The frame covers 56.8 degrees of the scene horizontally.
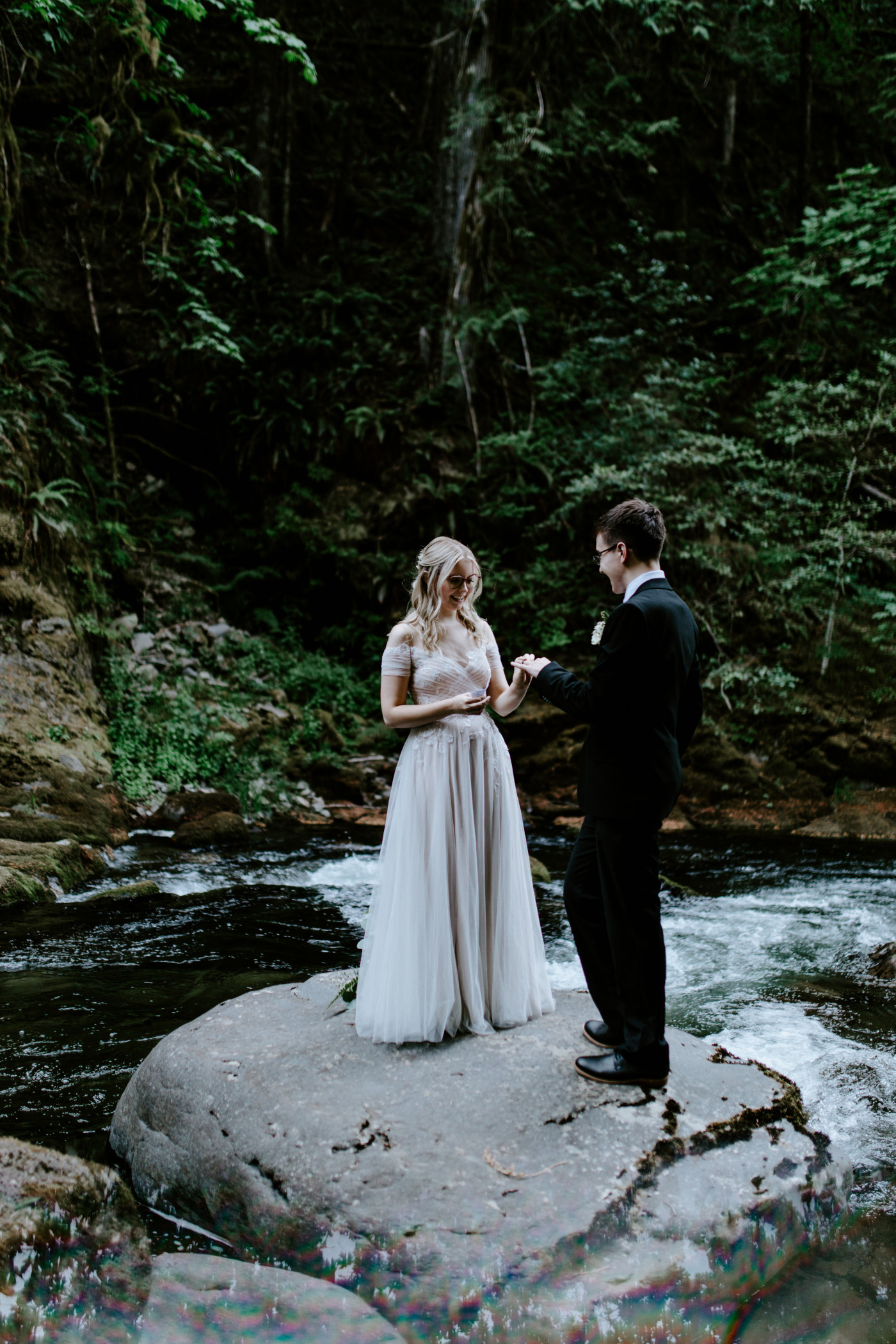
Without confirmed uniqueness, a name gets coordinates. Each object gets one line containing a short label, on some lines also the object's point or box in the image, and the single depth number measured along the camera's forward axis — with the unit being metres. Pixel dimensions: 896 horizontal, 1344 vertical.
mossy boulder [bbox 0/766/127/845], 7.42
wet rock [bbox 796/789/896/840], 10.07
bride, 3.64
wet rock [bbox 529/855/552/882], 8.10
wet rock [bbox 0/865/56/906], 6.32
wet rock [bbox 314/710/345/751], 11.57
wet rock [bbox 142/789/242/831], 9.06
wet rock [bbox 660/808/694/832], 10.49
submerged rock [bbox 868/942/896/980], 5.83
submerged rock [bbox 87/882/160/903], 6.74
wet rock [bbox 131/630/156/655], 11.48
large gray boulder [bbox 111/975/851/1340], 2.59
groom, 3.16
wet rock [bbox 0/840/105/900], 6.72
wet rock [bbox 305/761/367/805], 10.93
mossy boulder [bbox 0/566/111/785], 8.40
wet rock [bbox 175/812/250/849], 8.64
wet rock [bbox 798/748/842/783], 11.16
